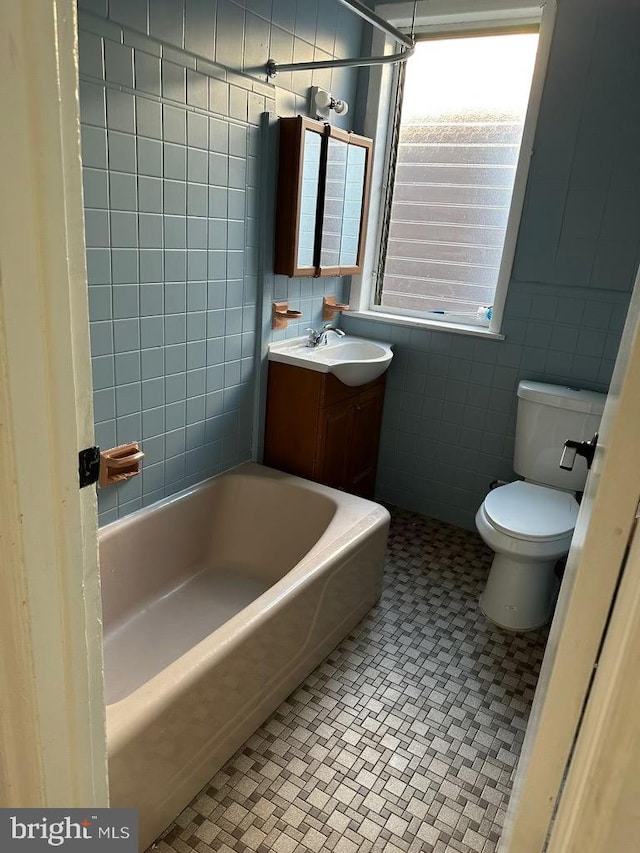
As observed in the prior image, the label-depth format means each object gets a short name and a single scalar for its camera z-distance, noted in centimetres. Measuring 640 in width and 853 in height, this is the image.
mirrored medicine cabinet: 239
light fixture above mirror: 250
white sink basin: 252
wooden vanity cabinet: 257
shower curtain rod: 195
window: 263
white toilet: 223
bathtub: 142
